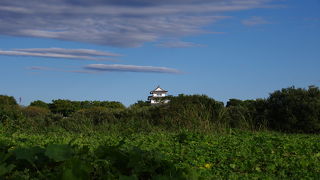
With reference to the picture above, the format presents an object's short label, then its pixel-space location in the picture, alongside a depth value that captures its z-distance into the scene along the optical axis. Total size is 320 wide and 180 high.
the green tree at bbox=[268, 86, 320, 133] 16.38
